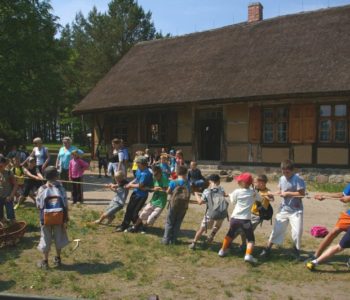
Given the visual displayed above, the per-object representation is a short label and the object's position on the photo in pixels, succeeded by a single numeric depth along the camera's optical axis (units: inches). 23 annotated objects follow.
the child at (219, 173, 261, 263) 259.8
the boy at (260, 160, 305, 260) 263.1
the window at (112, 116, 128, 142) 868.6
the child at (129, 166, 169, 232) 322.3
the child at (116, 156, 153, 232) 322.3
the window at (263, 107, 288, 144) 665.0
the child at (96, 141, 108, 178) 733.9
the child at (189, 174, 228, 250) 284.7
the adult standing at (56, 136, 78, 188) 435.2
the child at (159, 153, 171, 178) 435.5
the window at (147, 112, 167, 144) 816.3
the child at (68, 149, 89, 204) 421.7
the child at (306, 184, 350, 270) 233.9
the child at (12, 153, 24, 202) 418.1
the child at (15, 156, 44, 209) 413.0
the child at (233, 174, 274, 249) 277.1
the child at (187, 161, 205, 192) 437.0
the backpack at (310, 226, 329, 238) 312.5
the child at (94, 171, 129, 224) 339.9
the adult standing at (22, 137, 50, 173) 442.6
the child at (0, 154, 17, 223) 310.3
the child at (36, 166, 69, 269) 246.7
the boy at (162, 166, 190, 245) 293.6
